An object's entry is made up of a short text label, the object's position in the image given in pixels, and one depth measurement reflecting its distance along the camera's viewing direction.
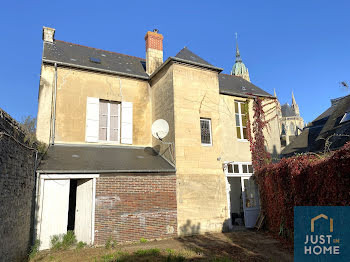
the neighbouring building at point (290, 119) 49.48
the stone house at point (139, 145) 7.64
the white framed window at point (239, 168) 10.21
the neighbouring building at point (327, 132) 11.91
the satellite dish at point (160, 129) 9.52
